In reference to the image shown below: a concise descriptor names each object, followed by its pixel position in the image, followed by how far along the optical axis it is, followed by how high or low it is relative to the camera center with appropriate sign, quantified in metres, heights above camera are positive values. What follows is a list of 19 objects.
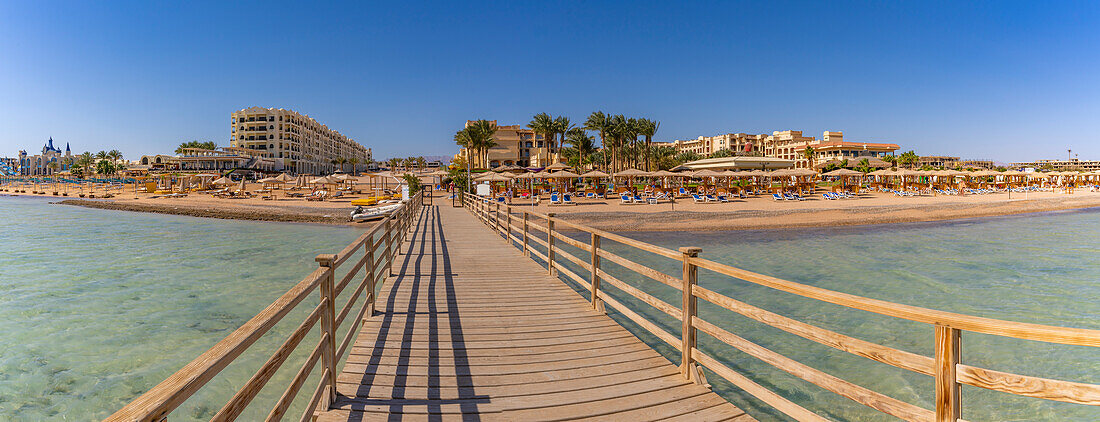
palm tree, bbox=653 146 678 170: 85.25 +5.31
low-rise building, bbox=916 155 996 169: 127.80 +6.43
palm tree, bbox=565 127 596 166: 65.00 +6.65
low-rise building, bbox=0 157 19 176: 167.21 +12.61
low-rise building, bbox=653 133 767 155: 125.62 +11.75
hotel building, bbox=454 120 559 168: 88.38 +7.70
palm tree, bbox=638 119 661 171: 63.54 +7.89
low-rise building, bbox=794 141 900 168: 100.61 +7.61
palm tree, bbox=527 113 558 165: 67.19 +9.07
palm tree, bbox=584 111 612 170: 62.22 +8.48
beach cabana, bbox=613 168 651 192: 36.39 +1.12
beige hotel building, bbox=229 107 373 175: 97.25 +11.88
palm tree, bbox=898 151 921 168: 79.93 +4.43
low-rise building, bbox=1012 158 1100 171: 158.62 +6.51
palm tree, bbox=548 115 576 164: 67.38 +8.80
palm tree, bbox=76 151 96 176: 109.65 +8.23
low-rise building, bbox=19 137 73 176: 140.62 +10.99
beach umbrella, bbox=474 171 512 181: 33.20 +0.85
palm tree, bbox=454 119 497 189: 66.69 +7.63
